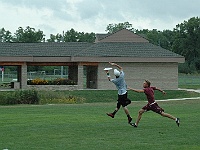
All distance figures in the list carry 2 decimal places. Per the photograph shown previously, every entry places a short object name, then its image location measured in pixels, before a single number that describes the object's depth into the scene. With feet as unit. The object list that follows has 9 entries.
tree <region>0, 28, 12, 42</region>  440.94
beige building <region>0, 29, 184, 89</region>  190.29
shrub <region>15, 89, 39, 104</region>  132.26
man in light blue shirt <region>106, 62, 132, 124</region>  62.28
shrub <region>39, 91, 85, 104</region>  139.44
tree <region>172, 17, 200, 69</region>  378.12
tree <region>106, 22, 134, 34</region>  517.14
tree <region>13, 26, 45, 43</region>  343.67
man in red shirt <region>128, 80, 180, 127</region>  59.06
